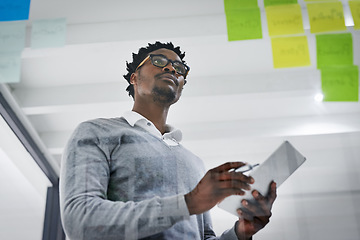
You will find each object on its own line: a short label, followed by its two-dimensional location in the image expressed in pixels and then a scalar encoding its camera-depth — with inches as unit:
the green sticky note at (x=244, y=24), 31.8
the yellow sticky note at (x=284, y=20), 31.7
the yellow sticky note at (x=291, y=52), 30.9
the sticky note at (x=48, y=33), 31.5
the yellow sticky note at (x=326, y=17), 32.2
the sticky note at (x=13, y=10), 32.3
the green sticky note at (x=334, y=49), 30.8
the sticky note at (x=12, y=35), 31.7
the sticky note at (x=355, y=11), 32.8
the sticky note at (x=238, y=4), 32.7
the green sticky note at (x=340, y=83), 30.0
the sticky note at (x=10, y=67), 31.2
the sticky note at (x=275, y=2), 32.8
